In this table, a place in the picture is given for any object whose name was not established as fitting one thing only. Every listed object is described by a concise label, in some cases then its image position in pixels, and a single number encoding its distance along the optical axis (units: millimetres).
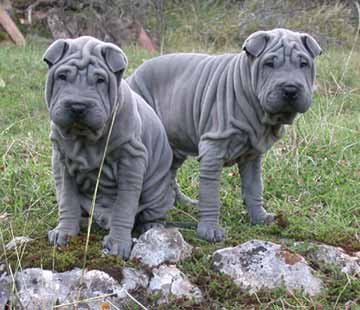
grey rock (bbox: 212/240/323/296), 3799
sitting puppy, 3453
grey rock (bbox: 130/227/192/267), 3807
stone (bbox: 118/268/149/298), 3657
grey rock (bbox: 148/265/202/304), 3668
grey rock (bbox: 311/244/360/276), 3986
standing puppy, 3867
